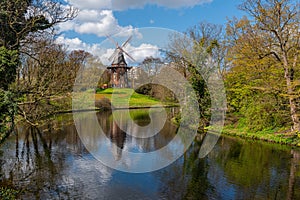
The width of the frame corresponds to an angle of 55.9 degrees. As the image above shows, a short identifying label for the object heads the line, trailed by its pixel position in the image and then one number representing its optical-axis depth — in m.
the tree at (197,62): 23.78
